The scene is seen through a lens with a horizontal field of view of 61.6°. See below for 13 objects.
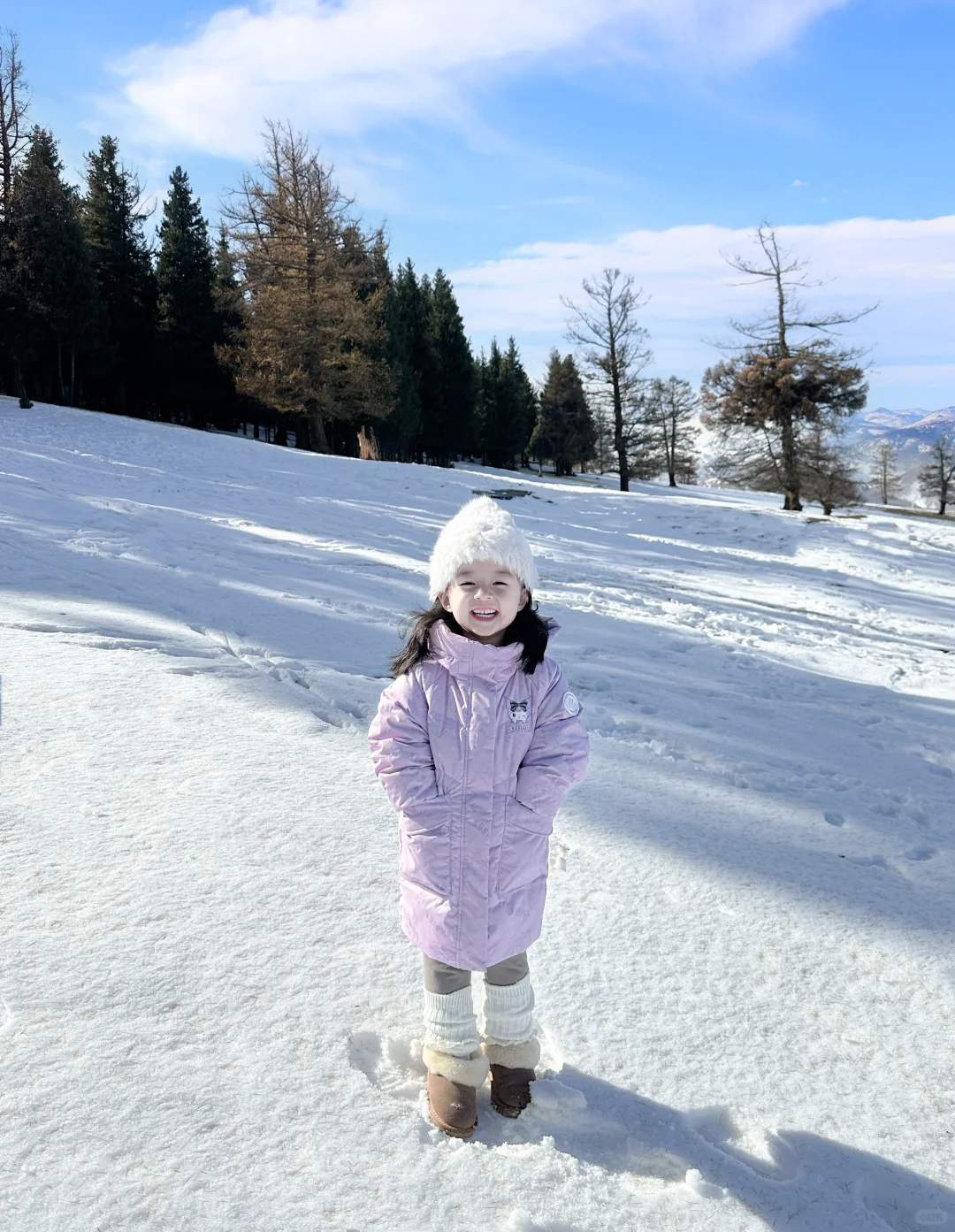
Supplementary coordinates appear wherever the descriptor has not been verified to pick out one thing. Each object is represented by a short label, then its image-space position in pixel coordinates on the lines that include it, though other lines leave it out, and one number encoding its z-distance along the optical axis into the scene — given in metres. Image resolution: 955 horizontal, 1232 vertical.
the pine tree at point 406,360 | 34.09
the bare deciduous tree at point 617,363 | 24.66
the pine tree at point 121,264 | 30.06
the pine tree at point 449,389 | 40.00
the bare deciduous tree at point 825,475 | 21.00
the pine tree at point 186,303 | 29.89
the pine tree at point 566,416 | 48.22
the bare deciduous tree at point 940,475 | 51.22
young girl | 1.96
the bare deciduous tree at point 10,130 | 26.00
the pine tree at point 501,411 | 45.62
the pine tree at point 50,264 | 25.47
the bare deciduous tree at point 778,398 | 21.77
